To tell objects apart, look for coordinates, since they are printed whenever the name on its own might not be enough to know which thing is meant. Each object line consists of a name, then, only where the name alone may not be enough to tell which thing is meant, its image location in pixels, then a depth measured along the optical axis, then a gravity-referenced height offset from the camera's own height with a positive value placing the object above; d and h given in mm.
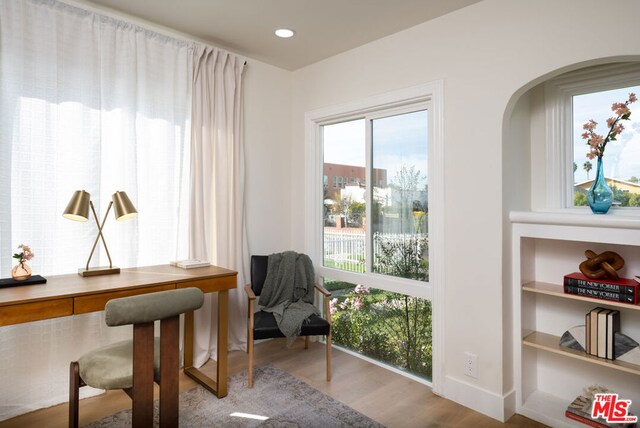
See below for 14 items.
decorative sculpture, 2133 -289
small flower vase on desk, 2188 -322
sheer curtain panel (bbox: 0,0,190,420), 2314 +439
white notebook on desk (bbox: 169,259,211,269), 2740 -350
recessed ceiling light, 2908 +1416
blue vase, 2174 +114
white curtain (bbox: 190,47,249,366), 3080 +279
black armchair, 2722 -811
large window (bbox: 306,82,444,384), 2805 -61
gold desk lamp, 2330 +31
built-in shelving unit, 2188 -634
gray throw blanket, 3041 -589
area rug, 2281 -1234
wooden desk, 1886 -427
